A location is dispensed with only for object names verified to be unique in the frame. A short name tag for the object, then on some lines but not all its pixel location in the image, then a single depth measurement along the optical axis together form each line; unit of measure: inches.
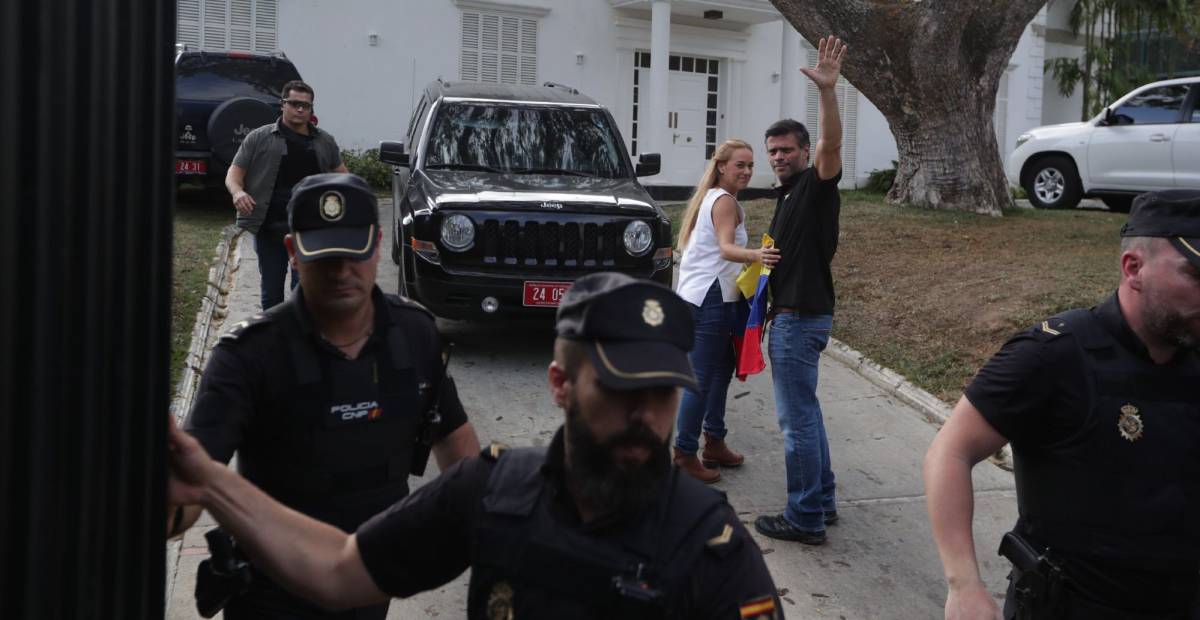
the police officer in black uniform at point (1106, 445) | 105.1
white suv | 518.9
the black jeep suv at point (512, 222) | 289.7
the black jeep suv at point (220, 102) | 418.9
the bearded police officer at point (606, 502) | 69.9
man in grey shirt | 274.7
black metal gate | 55.0
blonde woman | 219.3
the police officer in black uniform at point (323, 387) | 106.5
